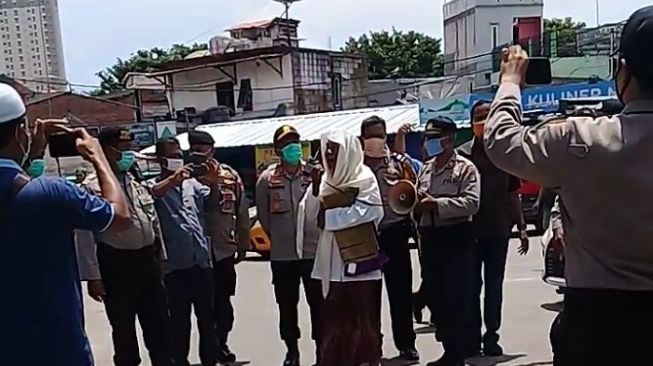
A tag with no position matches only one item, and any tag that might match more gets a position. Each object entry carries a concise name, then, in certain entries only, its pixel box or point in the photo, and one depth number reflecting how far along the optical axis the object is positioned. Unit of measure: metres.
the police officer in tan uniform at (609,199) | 2.19
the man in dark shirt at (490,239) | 5.89
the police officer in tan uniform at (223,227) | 6.21
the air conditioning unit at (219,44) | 35.34
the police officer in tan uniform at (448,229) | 5.48
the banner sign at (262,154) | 20.59
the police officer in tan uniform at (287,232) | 5.96
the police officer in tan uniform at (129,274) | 5.07
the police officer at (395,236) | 5.89
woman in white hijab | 5.17
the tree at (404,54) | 51.44
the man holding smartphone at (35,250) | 2.50
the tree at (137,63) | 50.53
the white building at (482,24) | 46.09
